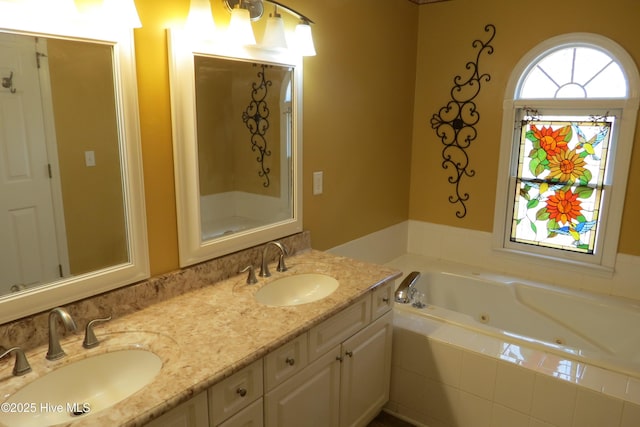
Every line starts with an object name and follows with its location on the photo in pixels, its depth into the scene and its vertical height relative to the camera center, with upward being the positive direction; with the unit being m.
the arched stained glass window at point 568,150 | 2.66 -0.05
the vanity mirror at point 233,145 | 1.73 -0.03
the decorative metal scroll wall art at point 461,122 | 3.06 +0.13
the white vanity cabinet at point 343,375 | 1.63 -0.93
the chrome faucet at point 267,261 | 2.03 -0.55
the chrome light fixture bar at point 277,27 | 1.86 +0.49
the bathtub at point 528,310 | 2.50 -1.03
